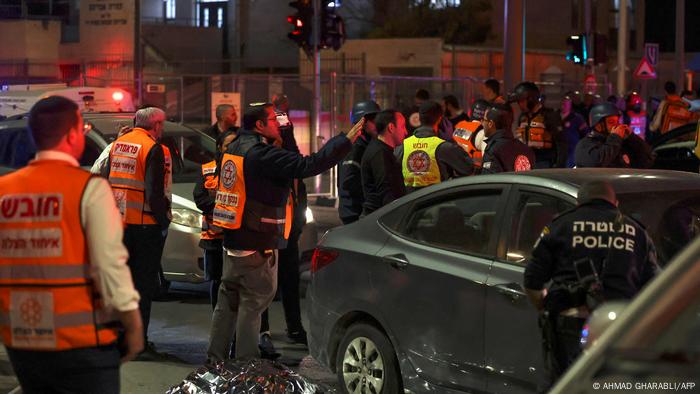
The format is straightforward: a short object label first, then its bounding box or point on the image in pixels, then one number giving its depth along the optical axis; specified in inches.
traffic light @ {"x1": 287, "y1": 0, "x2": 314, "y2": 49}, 772.0
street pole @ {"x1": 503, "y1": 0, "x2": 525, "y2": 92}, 701.3
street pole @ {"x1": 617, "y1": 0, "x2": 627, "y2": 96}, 1007.0
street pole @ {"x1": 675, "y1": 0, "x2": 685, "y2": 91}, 1176.2
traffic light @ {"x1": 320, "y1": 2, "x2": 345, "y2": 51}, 780.0
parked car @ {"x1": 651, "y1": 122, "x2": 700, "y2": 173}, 634.8
